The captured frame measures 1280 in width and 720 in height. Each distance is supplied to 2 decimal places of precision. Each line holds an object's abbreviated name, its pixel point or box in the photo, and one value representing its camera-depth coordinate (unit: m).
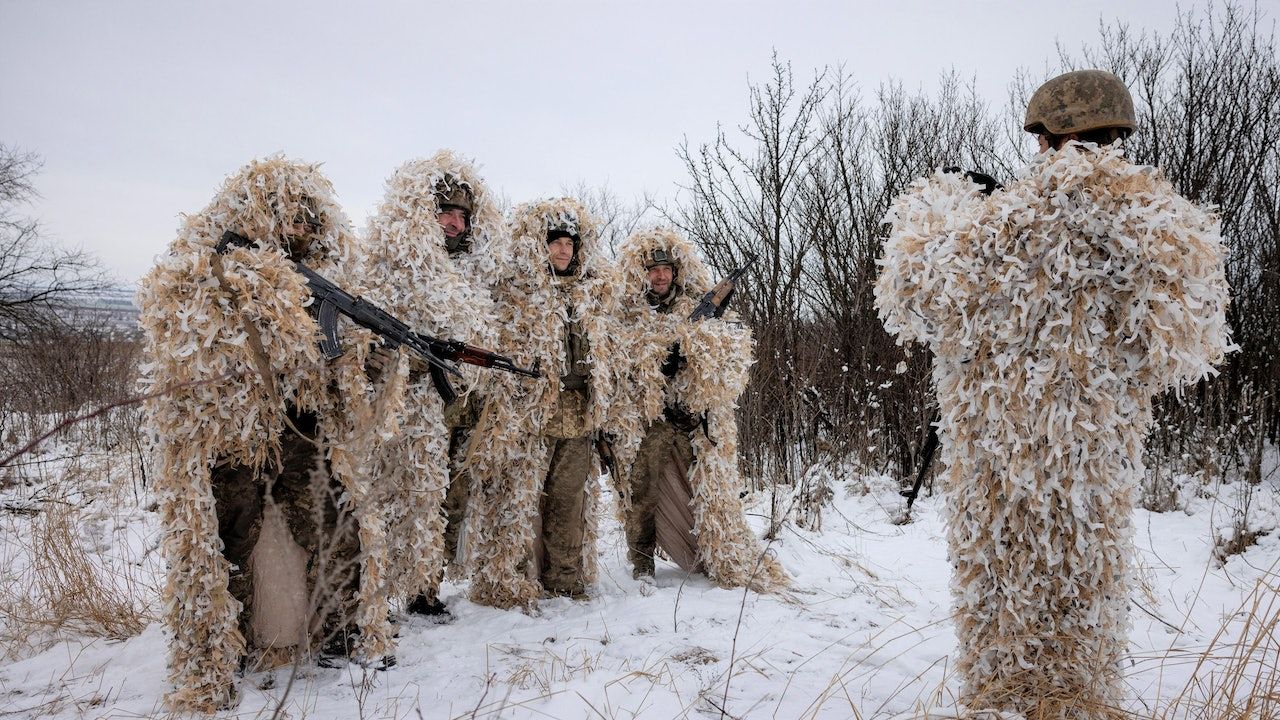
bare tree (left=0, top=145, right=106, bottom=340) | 14.27
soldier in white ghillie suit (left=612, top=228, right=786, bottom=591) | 4.76
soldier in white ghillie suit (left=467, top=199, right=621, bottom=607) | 4.35
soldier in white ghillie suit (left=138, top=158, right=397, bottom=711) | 2.82
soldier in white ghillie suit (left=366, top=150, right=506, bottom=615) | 3.87
